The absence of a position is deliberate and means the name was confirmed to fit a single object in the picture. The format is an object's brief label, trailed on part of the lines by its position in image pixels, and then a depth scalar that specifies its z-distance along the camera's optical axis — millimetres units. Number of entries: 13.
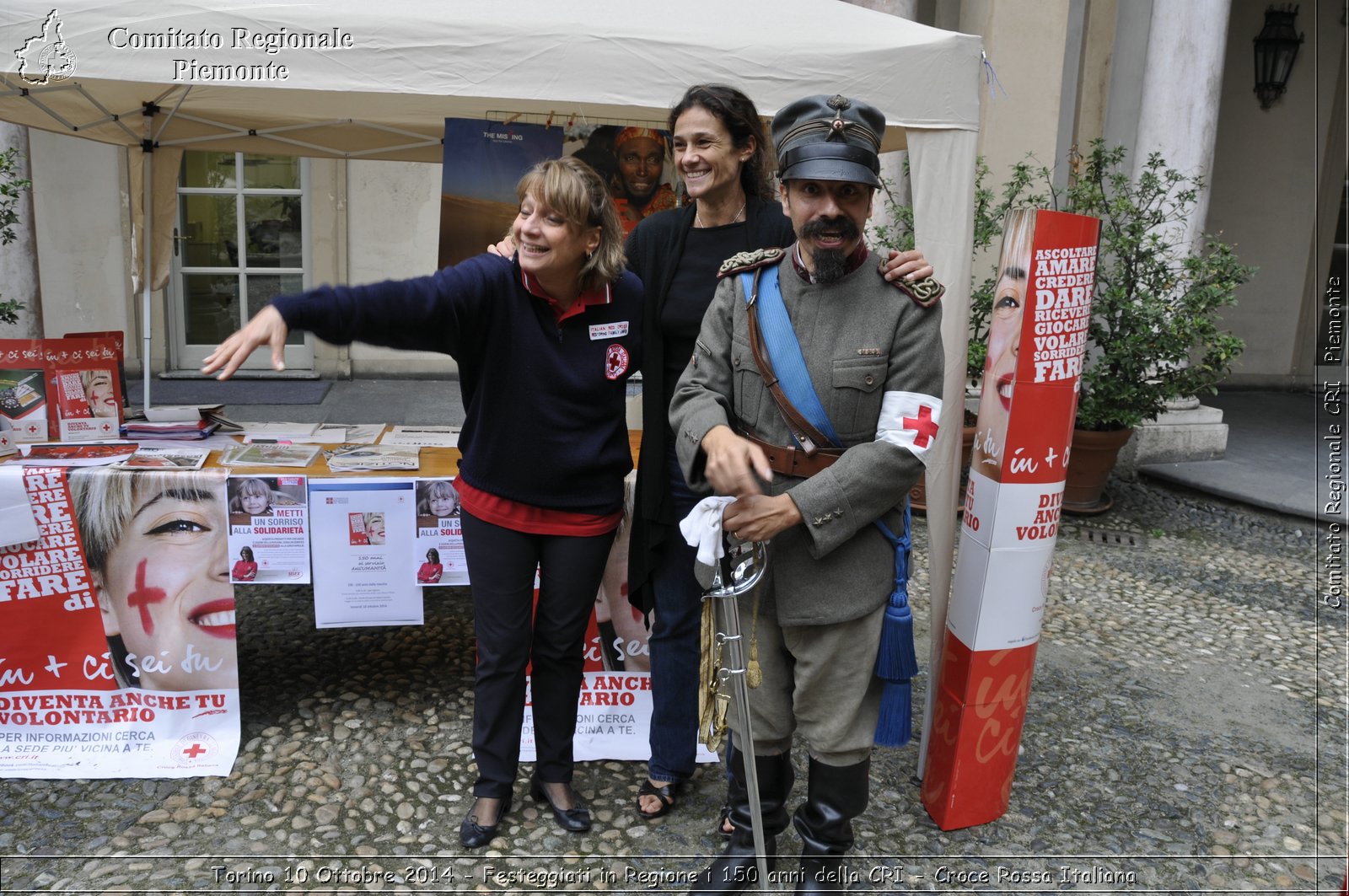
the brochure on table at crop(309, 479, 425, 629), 3311
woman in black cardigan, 2594
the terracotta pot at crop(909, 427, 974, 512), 6047
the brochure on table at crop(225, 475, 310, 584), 3244
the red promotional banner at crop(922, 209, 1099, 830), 2721
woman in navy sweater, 2486
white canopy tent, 2904
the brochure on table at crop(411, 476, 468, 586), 3344
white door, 8547
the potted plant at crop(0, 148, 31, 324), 4434
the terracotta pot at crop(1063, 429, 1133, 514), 6348
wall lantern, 9727
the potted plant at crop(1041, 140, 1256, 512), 6129
